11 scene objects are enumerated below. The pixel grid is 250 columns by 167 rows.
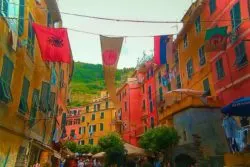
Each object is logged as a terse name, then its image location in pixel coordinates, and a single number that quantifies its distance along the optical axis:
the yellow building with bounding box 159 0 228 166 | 21.92
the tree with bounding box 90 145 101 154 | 56.24
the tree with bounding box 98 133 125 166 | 29.92
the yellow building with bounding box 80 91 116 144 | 71.44
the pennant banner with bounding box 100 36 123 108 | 13.05
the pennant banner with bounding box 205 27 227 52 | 16.97
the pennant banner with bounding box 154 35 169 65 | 15.62
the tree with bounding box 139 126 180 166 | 24.19
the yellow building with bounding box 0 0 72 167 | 13.27
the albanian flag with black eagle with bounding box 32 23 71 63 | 12.98
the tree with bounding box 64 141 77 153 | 48.45
